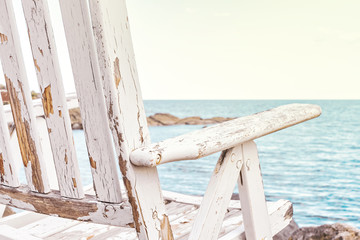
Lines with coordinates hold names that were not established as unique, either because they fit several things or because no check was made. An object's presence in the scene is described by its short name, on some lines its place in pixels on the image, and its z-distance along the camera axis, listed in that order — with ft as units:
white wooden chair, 2.60
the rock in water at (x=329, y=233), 8.77
